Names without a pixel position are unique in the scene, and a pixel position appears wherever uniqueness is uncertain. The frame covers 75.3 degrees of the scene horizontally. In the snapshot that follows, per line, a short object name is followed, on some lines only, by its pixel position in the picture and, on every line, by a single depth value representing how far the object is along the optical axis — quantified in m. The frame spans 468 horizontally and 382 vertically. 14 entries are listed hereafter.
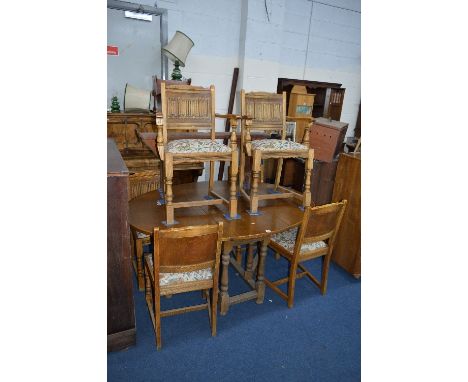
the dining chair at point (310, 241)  2.04
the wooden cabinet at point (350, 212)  2.60
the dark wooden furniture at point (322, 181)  2.88
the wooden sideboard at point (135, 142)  3.33
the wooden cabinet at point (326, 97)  5.00
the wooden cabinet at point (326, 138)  2.70
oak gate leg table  1.95
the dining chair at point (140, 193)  2.24
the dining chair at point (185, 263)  1.55
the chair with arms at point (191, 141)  1.96
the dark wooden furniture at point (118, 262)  1.56
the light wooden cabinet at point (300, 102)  4.59
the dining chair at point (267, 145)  2.25
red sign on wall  3.63
